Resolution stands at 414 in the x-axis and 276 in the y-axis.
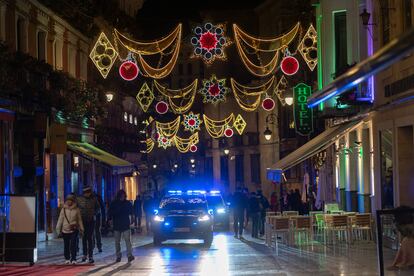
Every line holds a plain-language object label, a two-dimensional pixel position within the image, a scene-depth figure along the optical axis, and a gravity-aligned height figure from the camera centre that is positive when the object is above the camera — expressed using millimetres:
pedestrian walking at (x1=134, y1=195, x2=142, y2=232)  33594 -278
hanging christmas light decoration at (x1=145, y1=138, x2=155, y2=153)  60297 +5241
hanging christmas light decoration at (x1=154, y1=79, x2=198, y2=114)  44838 +6340
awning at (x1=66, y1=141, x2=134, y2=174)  29078 +2099
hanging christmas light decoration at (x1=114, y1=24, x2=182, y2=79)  23905 +5382
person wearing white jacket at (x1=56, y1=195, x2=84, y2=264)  17375 -474
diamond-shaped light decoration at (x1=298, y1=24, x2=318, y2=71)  26594 +6292
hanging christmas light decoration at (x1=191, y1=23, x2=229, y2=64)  23234 +5295
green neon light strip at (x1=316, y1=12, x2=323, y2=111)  27875 +5890
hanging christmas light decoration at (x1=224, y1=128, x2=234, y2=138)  55978 +5539
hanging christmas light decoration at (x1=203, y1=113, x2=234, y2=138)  63212 +7085
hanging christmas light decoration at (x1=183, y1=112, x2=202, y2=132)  55612 +6345
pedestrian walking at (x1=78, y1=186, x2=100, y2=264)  18141 -302
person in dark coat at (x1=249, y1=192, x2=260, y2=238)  26094 -332
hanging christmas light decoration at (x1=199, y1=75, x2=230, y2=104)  42069 +7392
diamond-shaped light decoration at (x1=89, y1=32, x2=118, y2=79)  23719 +5100
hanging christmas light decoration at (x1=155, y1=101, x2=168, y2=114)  38594 +5225
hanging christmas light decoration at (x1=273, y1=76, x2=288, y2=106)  44256 +7374
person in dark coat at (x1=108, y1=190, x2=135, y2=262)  18188 -365
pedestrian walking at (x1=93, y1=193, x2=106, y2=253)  21000 -733
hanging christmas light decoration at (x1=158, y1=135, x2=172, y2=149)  63734 +5638
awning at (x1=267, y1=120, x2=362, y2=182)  24141 +1848
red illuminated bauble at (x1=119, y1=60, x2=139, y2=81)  23609 +4412
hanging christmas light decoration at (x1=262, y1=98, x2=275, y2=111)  39844 +5422
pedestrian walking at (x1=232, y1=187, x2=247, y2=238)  26672 -179
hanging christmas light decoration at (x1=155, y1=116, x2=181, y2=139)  63281 +6722
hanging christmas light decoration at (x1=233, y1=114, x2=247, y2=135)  57150 +6530
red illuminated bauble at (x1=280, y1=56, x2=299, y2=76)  25953 +4940
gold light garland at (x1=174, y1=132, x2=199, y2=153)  66338 +6013
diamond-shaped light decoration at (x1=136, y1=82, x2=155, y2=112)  40225 +6130
